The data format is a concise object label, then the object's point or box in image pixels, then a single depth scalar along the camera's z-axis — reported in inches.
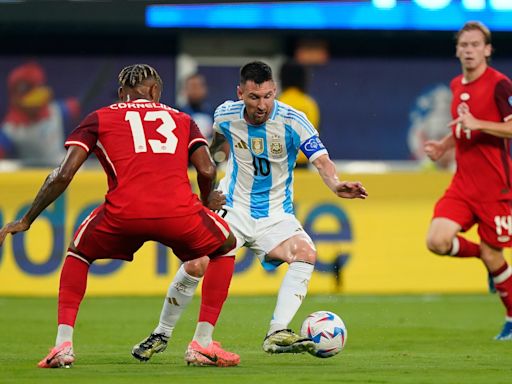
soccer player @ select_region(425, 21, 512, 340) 888.9
